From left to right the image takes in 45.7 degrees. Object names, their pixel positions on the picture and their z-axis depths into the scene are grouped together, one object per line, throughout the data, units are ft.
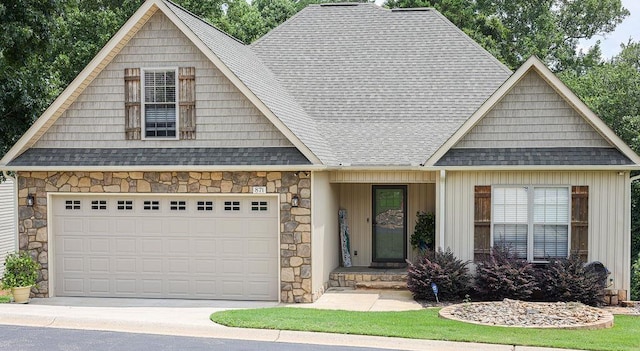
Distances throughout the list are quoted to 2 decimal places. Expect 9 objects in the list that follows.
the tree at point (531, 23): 121.49
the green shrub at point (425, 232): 58.85
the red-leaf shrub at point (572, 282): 49.14
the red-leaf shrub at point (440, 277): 50.37
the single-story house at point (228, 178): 50.78
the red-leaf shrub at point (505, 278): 49.34
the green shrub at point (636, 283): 75.87
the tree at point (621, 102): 86.22
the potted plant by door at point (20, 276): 50.72
